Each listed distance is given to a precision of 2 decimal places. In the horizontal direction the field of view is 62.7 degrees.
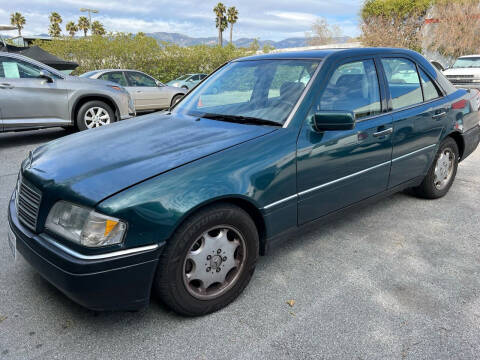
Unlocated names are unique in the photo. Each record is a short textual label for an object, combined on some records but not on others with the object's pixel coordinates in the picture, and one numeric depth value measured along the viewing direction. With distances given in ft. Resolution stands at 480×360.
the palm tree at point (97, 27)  203.87
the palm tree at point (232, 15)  199.31
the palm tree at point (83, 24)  210.59
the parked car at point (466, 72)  46.85
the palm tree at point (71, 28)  213.05
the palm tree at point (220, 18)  194.70
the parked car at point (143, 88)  35.95
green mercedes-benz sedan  6.61
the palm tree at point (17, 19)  214.69
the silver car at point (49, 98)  22.36
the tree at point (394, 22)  94.38
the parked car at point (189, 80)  54.10
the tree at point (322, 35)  177.99
